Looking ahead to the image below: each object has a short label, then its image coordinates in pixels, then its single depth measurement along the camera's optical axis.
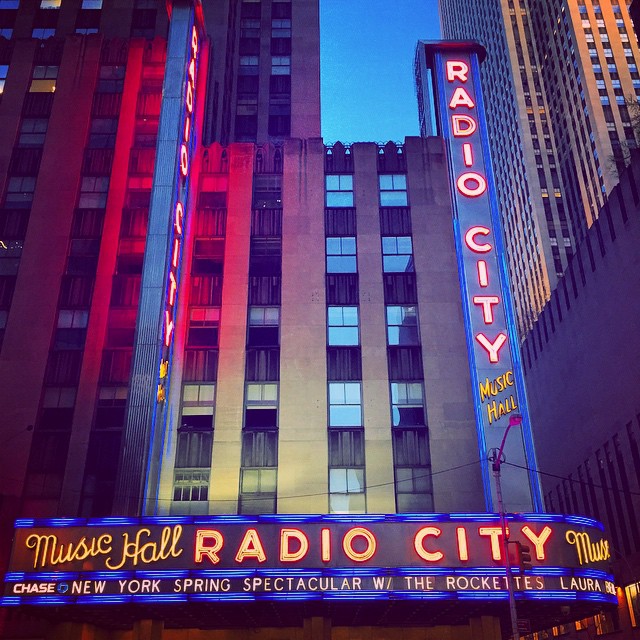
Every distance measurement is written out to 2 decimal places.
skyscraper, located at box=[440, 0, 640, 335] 105.81
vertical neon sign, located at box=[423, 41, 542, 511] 33.66
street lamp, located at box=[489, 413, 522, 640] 22.44
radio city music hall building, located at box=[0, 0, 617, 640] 27.22
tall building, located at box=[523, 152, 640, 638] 47.81
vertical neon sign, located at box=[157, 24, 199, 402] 33.34
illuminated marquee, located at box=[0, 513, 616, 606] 26.59
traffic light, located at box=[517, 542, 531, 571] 22.61
